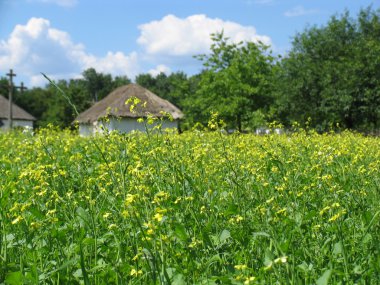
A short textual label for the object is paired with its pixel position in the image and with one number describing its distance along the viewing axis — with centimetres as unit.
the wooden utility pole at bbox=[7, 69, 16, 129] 3803
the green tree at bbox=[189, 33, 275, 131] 3167
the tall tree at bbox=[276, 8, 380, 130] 2909
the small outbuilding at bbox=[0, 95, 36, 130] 5728
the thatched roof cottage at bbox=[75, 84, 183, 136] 3781
